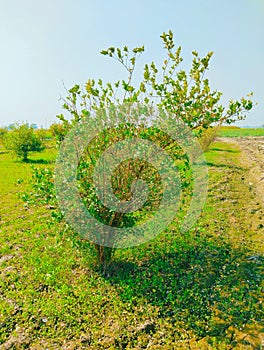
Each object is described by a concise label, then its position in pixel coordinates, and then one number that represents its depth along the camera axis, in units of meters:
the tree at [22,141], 19.06
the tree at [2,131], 30.47
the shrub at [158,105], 4.56
